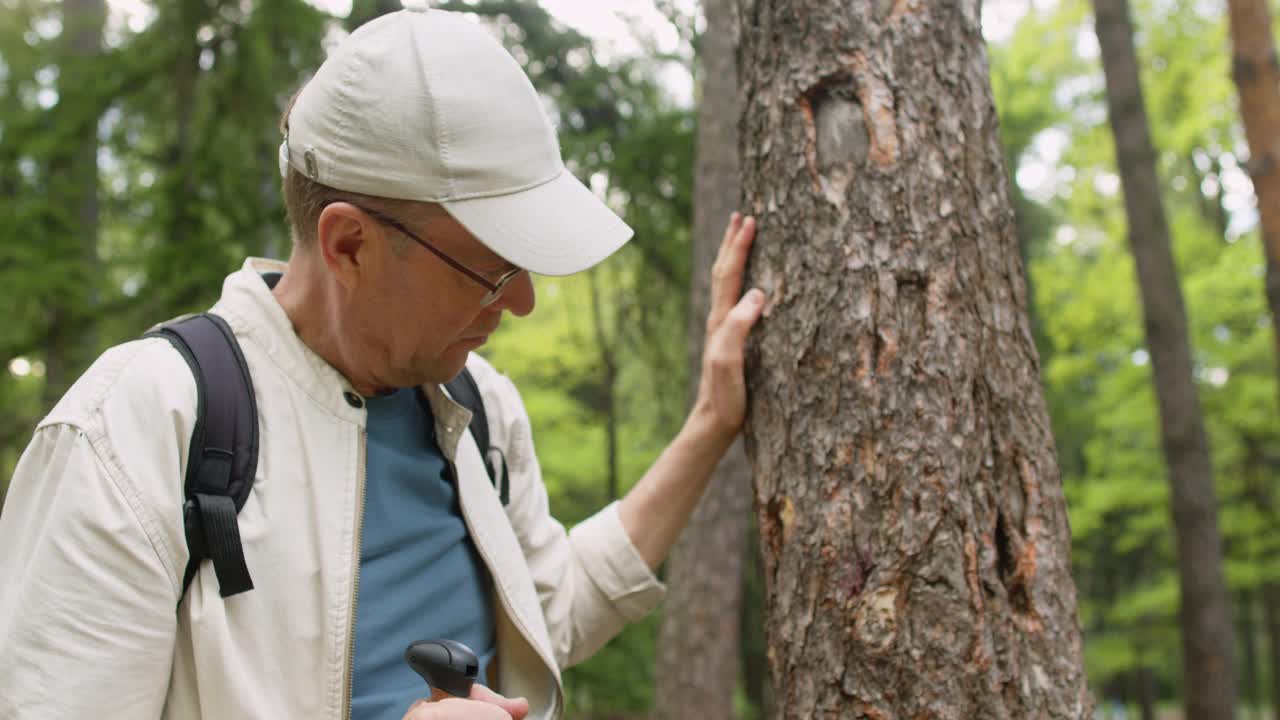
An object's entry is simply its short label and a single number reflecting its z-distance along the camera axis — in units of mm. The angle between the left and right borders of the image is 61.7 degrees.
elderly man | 1410
